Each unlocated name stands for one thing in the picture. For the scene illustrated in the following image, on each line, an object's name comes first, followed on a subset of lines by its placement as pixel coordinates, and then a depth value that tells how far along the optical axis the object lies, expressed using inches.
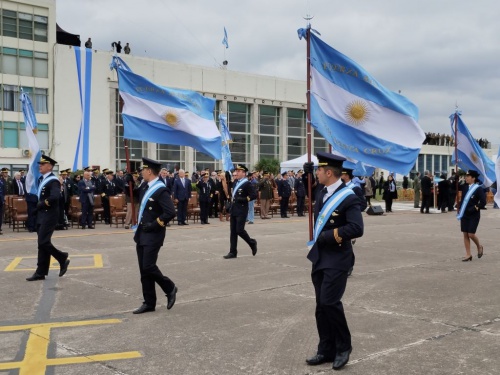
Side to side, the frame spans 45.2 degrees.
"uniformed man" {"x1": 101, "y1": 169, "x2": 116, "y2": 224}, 813.2
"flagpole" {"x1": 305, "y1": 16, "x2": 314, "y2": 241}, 345.7
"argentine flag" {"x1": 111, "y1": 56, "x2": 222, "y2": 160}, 513.7
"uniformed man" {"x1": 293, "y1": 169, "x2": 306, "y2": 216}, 987.9
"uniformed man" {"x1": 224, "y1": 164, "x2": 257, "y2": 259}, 486.3
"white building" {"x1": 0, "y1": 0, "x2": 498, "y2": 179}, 1760.6
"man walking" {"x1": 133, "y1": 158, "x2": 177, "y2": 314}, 295.1
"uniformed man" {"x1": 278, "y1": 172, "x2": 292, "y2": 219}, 951.0
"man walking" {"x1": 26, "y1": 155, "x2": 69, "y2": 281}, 383.9
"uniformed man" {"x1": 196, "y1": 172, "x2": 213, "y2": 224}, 835.1
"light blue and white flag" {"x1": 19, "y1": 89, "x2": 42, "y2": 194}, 494.6
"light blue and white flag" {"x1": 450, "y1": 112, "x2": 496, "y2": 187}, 631.2
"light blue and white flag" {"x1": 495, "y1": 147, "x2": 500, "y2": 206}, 335.6
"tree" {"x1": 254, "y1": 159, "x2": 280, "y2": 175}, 2009.1
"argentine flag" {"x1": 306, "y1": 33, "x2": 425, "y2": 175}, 391.2
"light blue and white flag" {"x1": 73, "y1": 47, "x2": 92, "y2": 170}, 1861.5
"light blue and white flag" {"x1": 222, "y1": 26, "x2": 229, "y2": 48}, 2257.6
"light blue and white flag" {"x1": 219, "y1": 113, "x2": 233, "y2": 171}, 864.3
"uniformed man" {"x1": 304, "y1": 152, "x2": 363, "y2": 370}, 210.7
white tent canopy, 1382.9
